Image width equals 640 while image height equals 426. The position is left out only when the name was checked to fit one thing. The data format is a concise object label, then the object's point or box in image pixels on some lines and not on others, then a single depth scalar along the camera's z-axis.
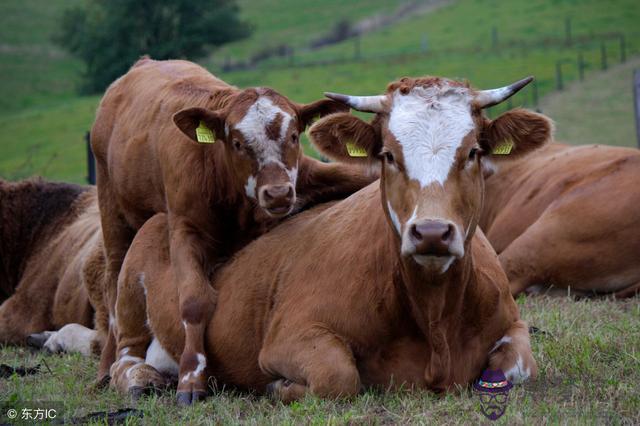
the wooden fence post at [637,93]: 27.08
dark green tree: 95.06
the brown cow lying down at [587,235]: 16.25
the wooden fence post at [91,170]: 29.69
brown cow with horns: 9.52
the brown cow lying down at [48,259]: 18.31
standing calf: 12.02
